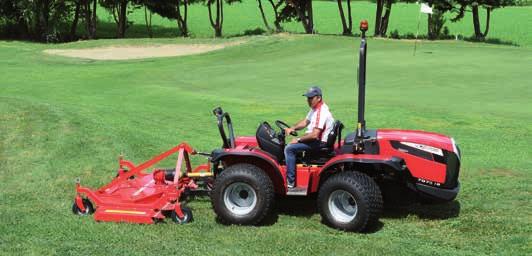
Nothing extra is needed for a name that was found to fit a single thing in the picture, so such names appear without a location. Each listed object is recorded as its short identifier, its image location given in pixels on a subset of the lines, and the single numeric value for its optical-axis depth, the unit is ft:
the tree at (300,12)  152.25
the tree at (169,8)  168.66
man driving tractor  24.47
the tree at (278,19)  158.68
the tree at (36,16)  153.38
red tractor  23.30
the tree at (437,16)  138.62
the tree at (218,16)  165.76
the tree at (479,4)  136.15
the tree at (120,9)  162.40
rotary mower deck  24.70
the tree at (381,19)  149.18
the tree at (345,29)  151.74
